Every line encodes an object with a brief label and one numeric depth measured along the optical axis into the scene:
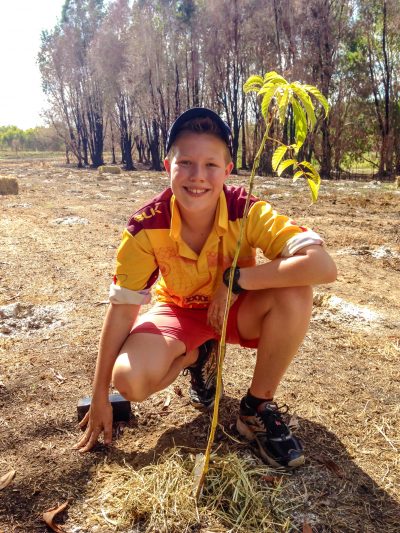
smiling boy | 1.81
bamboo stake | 1.39
